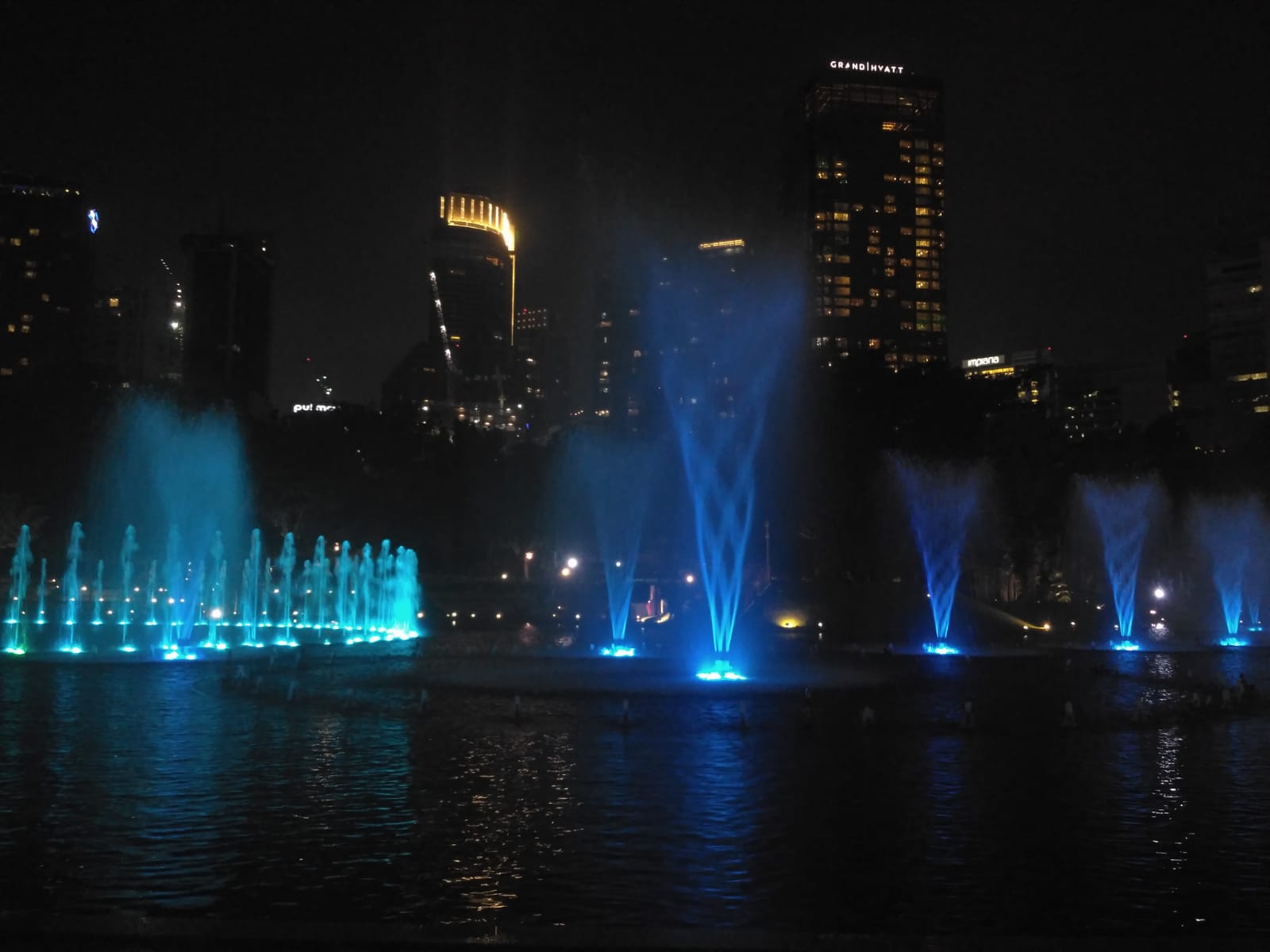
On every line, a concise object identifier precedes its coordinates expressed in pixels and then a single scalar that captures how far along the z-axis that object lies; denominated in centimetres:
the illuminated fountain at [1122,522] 5738
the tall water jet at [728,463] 5341
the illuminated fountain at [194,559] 5306
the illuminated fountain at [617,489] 6969
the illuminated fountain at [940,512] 5259
